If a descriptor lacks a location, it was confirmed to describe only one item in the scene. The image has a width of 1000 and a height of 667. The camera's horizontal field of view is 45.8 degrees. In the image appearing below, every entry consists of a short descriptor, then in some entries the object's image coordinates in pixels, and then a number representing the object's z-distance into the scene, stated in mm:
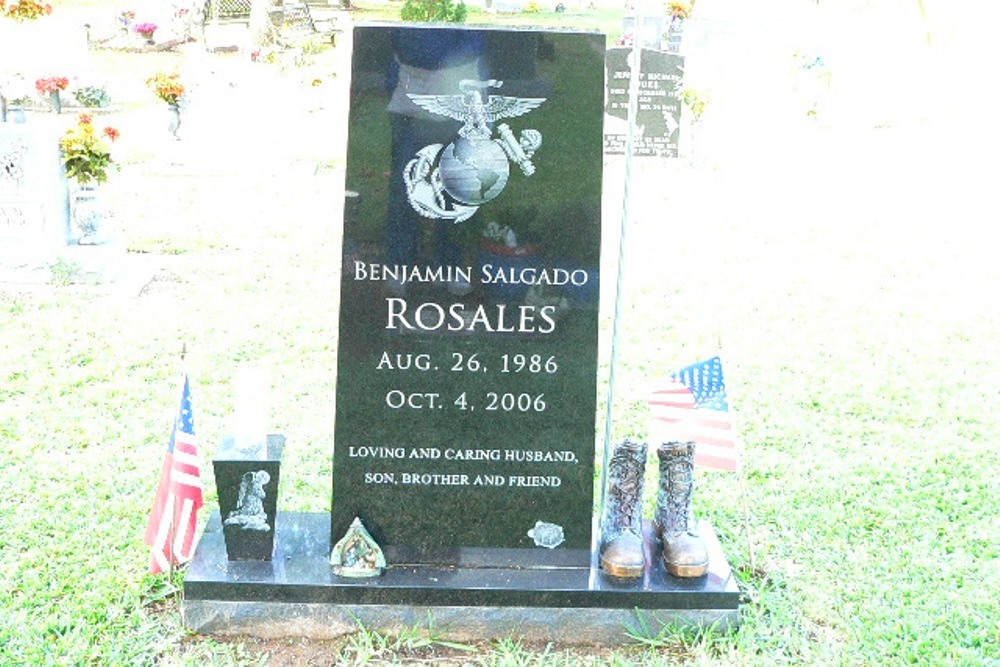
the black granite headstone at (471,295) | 3744
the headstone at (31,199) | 8047
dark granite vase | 3924
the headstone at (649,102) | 12634
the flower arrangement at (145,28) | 21625
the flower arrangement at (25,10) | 10164
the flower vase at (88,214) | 8305
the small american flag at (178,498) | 4000
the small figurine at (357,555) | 3959
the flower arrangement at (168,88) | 12461
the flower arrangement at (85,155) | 8211
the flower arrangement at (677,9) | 17375
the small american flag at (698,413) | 4199
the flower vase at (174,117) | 12819
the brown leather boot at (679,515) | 3996
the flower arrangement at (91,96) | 15227
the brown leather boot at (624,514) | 3980
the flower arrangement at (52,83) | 10820
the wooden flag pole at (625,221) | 3664
